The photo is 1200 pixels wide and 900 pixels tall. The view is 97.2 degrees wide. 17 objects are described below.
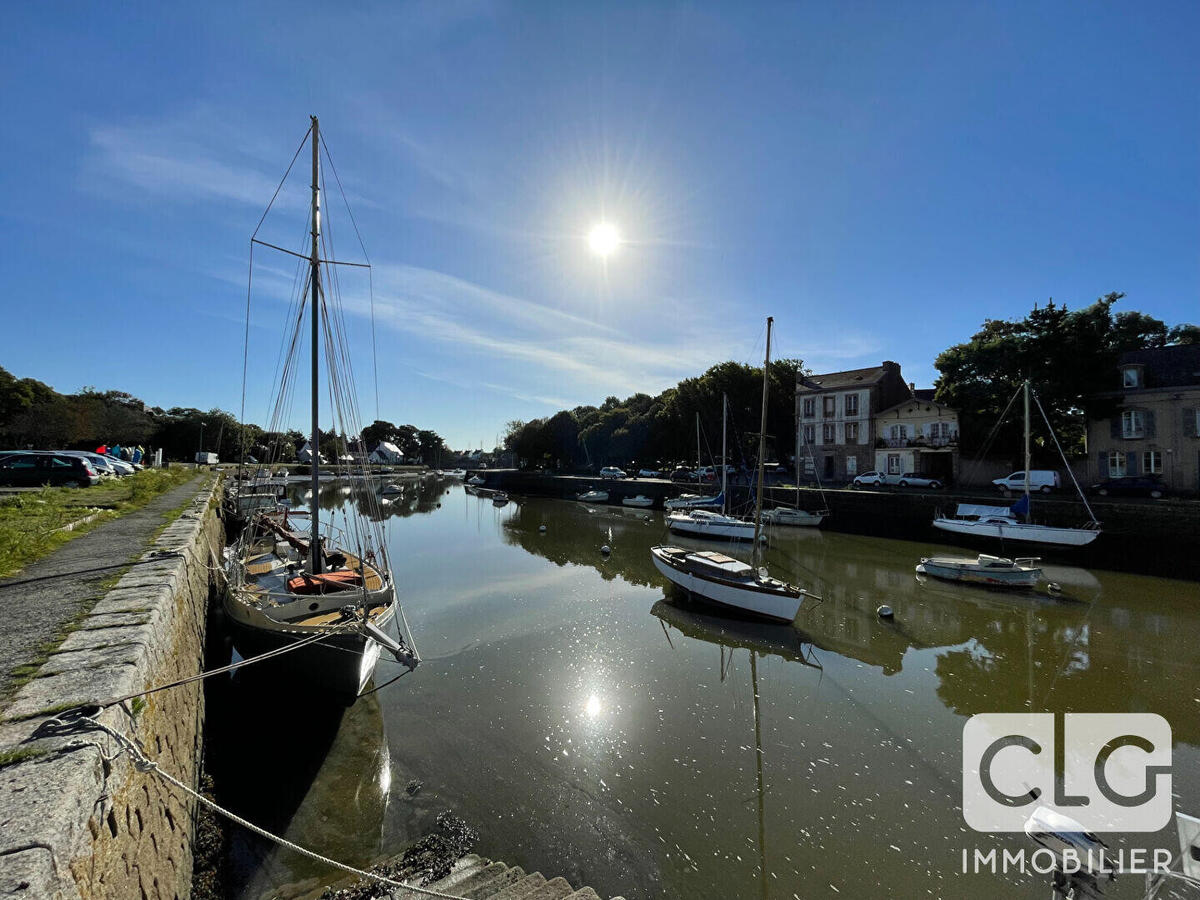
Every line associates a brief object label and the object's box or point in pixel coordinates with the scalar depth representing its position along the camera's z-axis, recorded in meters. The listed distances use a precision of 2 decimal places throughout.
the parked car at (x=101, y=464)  19.97
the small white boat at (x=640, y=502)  42.44
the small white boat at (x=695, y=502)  31.72
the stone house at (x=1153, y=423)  25.88
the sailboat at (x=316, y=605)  7.55
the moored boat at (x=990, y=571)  16.91
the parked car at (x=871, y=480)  35.38
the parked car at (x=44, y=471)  16.95
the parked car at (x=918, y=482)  33.16
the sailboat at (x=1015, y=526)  21.20
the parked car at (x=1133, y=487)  25.28
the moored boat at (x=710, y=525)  25.73
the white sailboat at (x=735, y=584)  13.04
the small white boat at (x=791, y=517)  30.81
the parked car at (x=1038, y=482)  28.39
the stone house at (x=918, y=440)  35.28
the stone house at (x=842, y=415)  40.00
